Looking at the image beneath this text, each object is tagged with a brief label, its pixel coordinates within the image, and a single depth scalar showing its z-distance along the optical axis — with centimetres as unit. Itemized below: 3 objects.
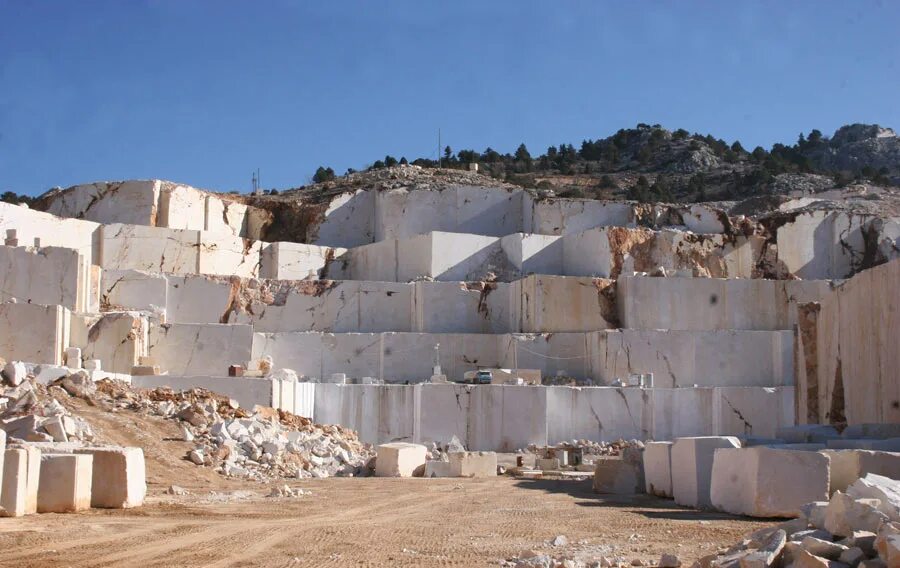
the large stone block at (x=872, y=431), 1312
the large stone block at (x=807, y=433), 1380
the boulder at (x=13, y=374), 1556
